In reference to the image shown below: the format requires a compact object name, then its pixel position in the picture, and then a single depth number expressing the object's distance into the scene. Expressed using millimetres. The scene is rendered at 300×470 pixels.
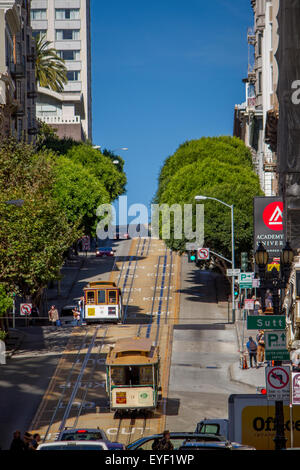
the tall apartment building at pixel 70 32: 176125
